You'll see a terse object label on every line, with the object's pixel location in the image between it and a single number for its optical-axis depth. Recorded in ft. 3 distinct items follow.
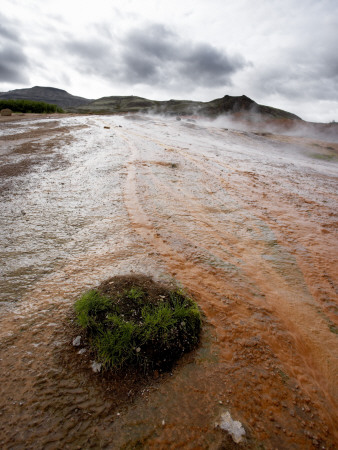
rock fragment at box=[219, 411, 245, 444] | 4.66
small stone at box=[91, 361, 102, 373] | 5.57
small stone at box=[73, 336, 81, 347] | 6.11
